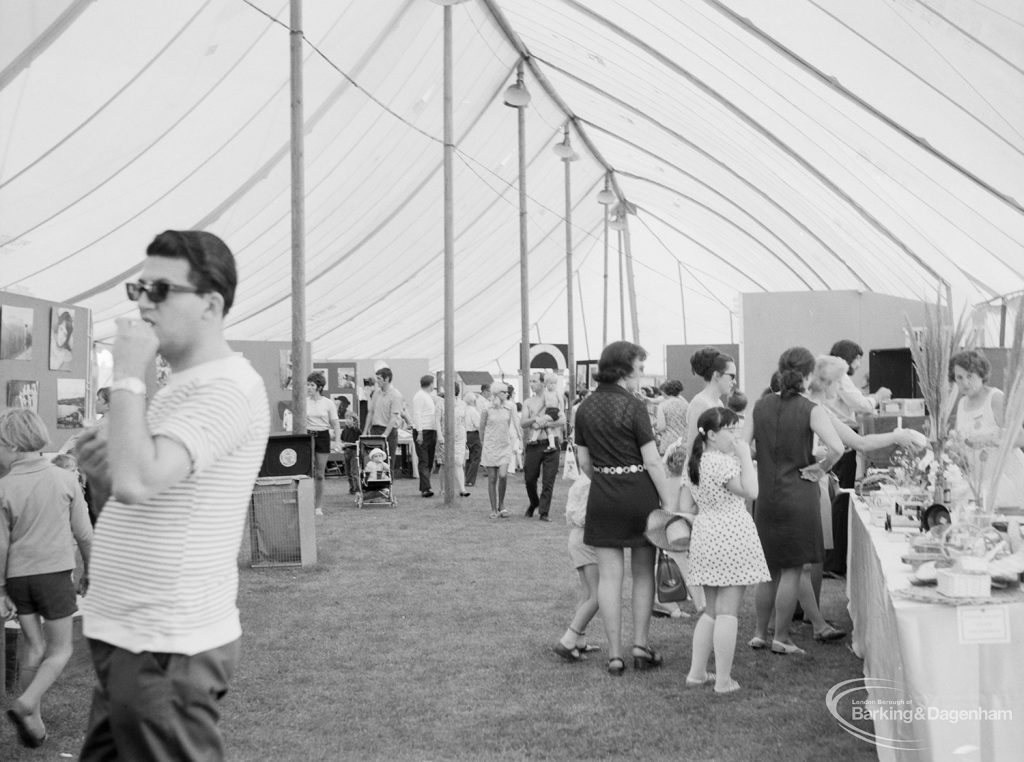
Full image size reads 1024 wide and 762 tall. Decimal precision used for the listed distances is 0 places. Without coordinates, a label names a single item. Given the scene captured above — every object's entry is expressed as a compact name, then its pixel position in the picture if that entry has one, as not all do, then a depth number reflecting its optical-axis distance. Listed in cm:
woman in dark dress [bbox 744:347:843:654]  532
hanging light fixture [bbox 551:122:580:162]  1937
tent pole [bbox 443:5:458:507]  1281
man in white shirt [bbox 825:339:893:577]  649
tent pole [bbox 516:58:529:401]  1692
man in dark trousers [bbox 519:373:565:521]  1140
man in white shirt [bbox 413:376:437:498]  1469
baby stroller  1293
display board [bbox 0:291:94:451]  657
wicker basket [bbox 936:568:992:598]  297
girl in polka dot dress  479
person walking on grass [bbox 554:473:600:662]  543
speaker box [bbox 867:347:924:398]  911
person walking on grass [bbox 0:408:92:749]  407
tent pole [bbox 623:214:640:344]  3294
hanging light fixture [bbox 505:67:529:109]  1561
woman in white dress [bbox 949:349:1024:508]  502
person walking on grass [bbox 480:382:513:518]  1188
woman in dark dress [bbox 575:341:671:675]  511
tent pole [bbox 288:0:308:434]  901
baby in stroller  1292
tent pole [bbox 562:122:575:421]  2022
